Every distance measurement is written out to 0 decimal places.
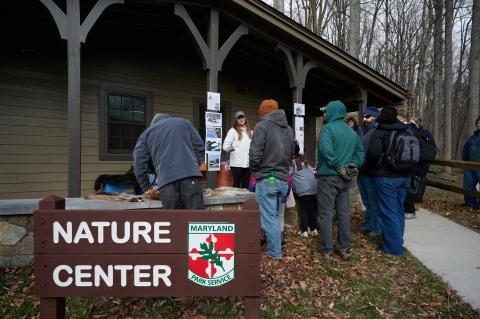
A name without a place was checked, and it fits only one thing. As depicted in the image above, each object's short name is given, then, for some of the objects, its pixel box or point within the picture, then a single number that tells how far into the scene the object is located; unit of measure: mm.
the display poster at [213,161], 5324
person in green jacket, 3889
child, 4652
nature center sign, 2037
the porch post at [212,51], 5172
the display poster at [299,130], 6492
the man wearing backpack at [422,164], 4535
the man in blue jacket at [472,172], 7277
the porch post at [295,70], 6500
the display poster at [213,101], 5184
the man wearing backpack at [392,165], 3992
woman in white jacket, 5406
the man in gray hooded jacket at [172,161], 3000
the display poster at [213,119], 5254
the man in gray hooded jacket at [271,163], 3689
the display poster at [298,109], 6465
